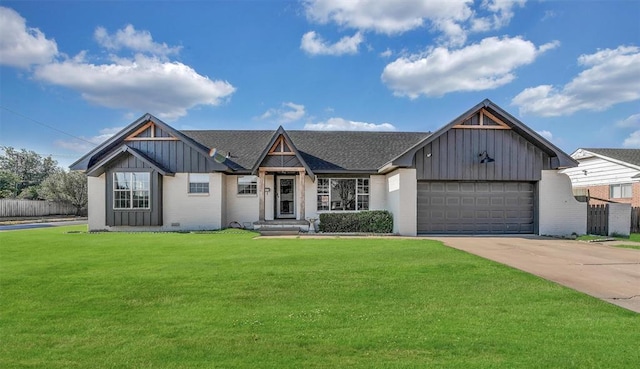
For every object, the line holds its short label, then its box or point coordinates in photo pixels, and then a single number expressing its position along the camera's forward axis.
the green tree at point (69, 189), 38.66
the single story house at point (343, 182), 17.02
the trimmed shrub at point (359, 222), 17.98
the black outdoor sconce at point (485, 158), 16.89
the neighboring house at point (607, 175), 21.28
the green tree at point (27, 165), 65.20
